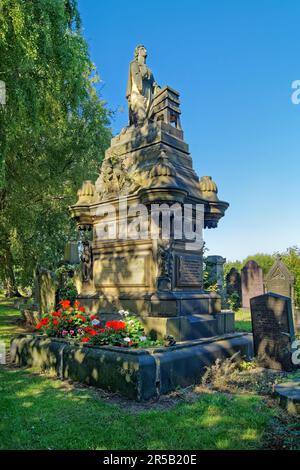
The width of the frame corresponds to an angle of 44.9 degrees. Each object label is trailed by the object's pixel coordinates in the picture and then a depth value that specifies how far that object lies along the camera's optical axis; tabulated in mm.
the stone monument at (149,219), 7605
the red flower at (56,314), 8218
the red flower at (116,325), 6883
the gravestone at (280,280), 15977
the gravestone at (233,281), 23400
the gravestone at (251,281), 21250
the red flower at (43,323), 8330
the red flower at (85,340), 6957
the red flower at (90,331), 6926
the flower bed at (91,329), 6699
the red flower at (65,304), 8383
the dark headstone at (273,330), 7836
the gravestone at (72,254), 14180
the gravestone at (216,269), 12383
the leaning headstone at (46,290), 11595
